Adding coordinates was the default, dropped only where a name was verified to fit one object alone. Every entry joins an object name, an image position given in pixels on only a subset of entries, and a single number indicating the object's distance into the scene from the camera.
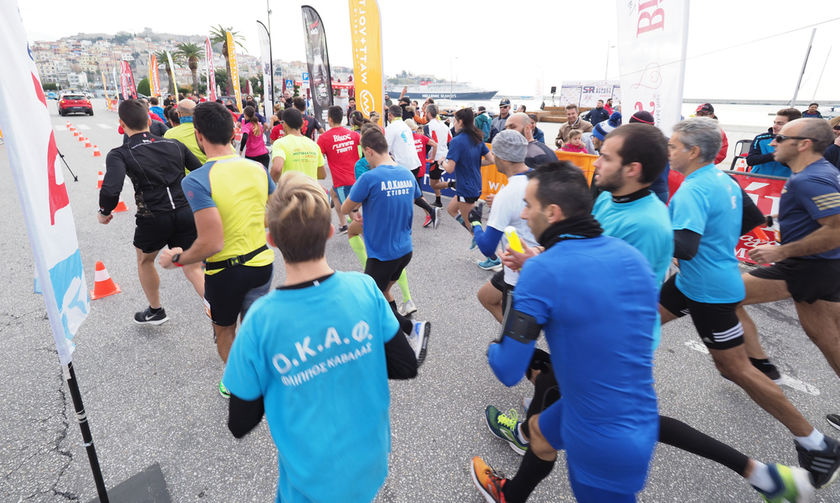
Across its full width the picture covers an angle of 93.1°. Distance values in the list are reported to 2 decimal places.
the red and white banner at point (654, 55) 3.62
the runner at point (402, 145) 5.95
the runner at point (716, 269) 2.25
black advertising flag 9.55
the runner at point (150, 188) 3.26
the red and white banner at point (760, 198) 5.11
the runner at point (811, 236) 2.54
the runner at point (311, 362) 1.21
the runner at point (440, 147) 8.06
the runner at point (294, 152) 4.89
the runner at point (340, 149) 5.71
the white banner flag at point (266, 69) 13.02
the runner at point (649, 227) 1.91
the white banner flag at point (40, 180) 1.47
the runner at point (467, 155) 5.70
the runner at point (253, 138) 7.05
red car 27.84
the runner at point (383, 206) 3.22
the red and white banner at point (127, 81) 25.61
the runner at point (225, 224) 2.33
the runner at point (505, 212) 2.66
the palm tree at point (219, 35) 41.38
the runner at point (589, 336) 1.36
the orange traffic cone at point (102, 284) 4.38
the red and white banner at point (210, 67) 16.31
